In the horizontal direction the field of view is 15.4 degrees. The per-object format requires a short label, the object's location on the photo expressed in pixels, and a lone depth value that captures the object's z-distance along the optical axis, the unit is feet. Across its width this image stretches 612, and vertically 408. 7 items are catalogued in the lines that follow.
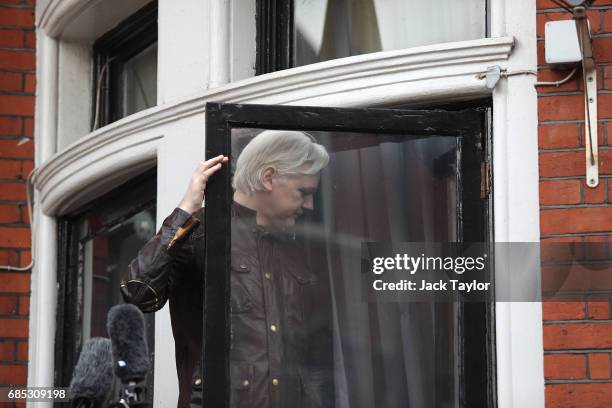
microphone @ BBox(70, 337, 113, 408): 29.94
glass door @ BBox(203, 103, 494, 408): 25.70
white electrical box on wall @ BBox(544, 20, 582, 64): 26.07
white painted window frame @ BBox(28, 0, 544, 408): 26.31
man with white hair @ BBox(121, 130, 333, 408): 25.41
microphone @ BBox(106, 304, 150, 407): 29.65
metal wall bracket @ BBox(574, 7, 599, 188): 25.88
